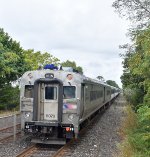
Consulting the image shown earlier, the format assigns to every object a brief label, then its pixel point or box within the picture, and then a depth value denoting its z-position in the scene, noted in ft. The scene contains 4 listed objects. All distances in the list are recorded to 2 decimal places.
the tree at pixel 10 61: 53.21
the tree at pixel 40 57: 105.10
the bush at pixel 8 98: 56.88
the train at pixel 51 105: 24.87
